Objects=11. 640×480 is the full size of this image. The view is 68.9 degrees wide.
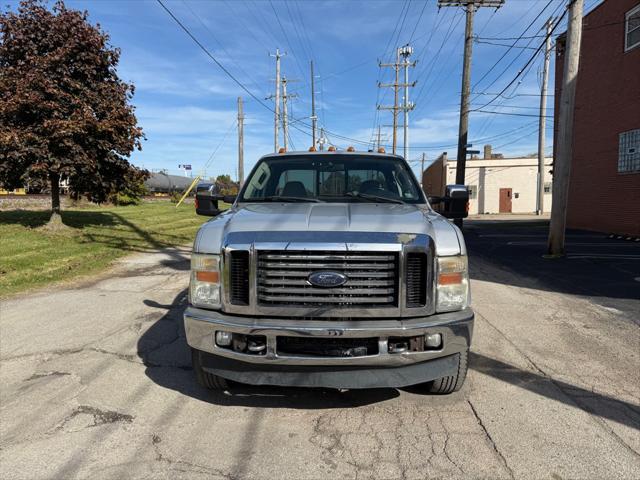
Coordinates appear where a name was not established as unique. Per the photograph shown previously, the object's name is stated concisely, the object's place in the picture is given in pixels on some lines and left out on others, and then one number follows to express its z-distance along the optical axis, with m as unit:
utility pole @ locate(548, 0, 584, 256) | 10.77
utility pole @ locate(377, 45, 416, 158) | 45.38
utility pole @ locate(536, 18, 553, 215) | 31.19
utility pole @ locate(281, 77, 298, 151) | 46.38
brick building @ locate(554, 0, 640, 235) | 15.49
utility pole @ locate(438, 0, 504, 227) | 18.45
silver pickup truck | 3.08
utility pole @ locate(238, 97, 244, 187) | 39.50
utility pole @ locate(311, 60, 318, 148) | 50.29
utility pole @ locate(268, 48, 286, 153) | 41.65
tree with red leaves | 12.23
